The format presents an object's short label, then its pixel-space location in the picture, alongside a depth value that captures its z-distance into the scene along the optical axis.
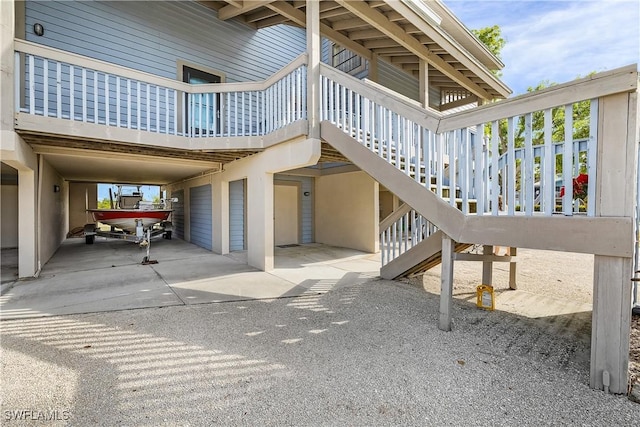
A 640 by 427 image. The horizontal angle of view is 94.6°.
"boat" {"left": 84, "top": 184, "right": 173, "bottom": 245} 8.33
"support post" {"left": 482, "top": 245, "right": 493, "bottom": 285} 4.47
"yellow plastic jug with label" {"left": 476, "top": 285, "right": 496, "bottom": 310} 3.90
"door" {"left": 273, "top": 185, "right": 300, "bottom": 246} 9.76
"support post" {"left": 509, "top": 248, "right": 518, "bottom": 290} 4.76
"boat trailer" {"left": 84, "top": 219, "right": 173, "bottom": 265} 7.06
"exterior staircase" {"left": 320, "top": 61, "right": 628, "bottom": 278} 2.42
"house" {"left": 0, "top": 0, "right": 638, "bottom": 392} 2.24
